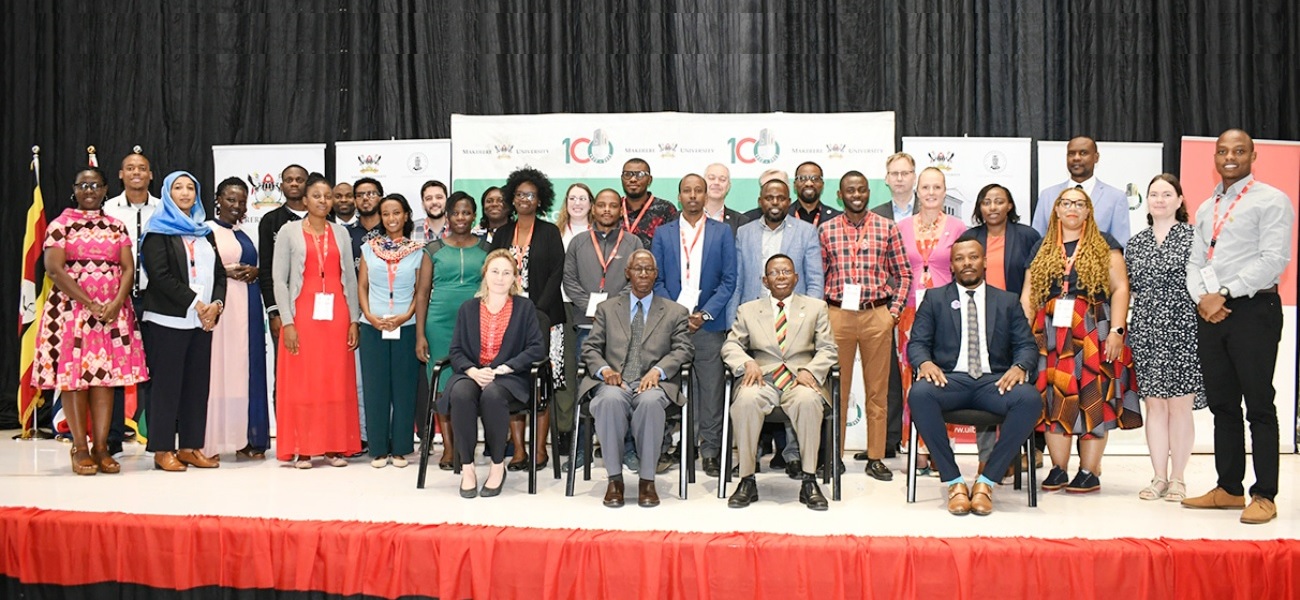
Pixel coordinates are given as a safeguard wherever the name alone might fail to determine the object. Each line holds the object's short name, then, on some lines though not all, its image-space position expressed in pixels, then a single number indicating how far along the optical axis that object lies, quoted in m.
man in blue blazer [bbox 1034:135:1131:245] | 5.39
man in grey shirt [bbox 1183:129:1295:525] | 4.14
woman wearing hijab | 5.25
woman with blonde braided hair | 4.70
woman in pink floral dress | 5.06
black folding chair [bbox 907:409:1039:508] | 4.45
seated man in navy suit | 4.39
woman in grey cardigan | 5.40
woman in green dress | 5.43
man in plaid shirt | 5.24
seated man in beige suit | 4.46
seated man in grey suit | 4.51
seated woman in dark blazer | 4.70
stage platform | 3.49
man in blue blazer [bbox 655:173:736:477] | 5.16
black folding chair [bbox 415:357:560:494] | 4.81
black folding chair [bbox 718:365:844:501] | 4.54
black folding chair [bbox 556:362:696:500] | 4.55
